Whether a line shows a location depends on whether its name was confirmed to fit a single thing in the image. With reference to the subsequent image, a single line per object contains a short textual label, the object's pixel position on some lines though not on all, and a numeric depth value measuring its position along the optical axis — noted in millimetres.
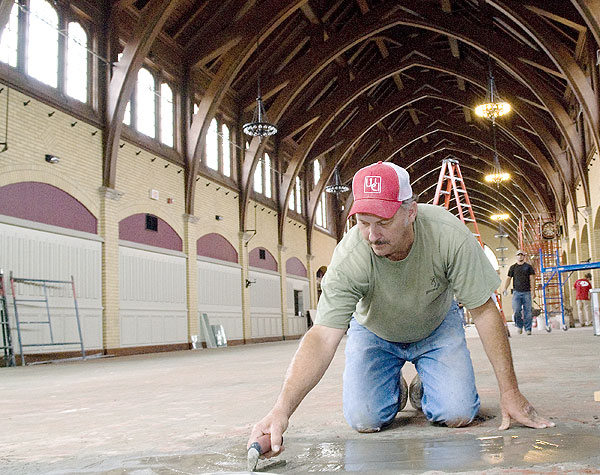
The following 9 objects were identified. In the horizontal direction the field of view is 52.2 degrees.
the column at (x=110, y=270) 13594
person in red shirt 18484
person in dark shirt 12836
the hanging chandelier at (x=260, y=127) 14345
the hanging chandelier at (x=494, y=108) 15922
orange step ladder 13898
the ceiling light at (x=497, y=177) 24002
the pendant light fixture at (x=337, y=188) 20702
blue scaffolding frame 11478
